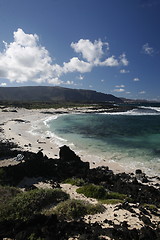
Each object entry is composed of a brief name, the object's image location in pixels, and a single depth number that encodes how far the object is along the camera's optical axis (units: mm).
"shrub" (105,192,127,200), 11103
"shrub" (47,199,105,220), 8406
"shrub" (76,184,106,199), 11055
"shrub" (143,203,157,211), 9453
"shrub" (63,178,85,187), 13216
